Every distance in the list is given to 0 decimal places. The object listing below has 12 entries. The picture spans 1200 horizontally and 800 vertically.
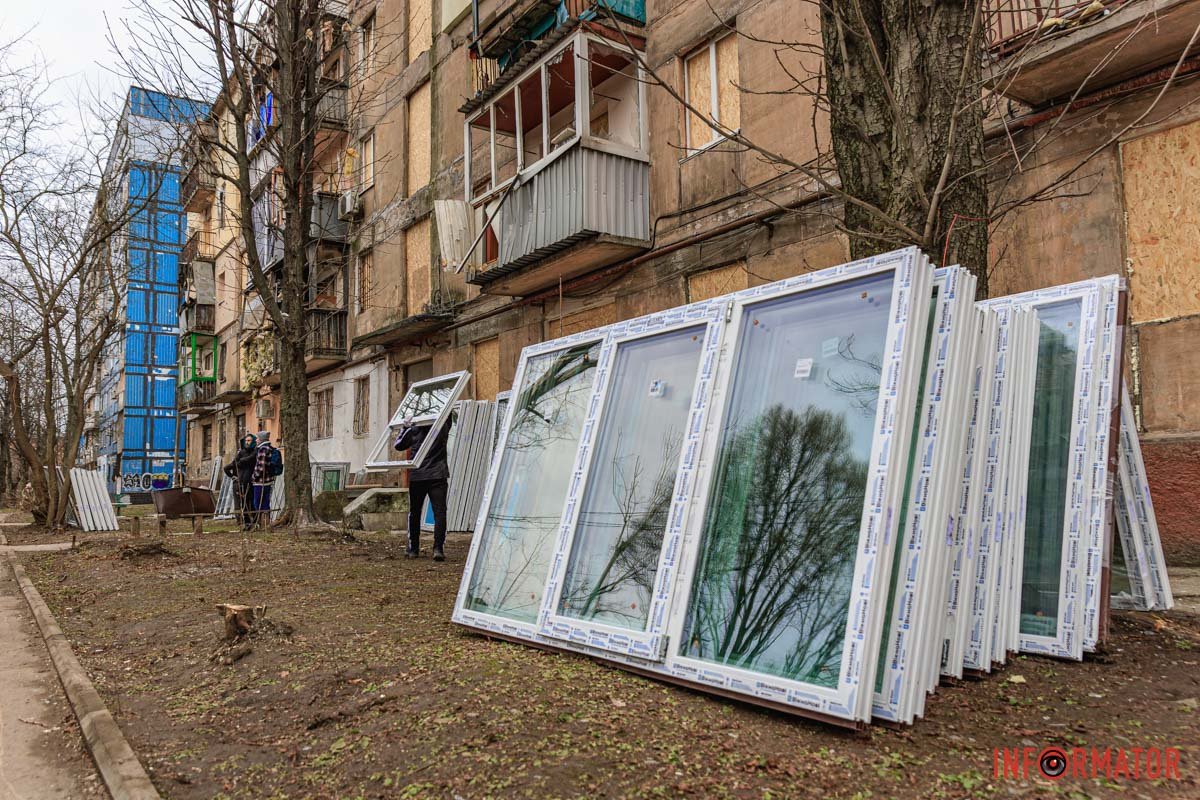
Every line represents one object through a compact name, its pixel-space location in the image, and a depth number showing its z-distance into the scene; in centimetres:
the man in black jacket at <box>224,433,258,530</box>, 1350
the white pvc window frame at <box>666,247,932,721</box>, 276
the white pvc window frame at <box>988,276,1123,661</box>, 372
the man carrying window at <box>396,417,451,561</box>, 813
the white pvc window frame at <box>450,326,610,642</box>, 426
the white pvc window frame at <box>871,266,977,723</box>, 282
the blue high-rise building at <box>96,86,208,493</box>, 4672
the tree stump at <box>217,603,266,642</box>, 459
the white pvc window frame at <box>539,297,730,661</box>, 353
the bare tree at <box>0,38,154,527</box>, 1473
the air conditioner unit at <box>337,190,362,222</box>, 2003
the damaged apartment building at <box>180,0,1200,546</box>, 643
